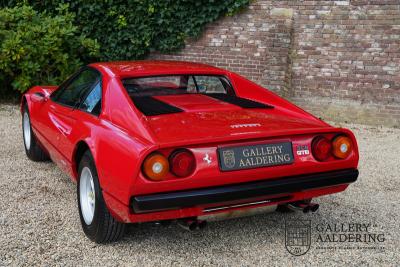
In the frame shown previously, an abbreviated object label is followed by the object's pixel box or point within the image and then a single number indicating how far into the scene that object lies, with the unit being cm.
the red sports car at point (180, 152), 259
